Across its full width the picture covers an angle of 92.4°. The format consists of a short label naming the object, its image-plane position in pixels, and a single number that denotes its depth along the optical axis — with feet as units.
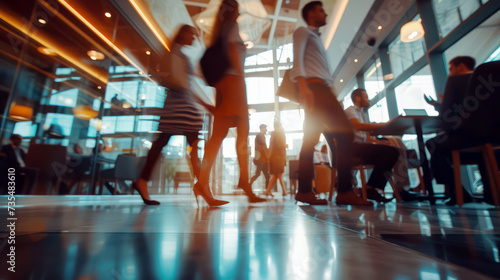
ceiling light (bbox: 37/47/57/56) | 10.16
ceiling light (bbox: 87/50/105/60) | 11.90
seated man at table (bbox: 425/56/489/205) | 5.93
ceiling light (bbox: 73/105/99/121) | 11.73
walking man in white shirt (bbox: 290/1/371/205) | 5.58
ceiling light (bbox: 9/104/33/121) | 8.79
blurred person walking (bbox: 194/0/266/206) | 5.29
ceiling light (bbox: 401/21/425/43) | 12.57
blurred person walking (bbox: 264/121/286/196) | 13.60
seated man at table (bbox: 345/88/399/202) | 6.73
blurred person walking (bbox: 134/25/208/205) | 6.10
